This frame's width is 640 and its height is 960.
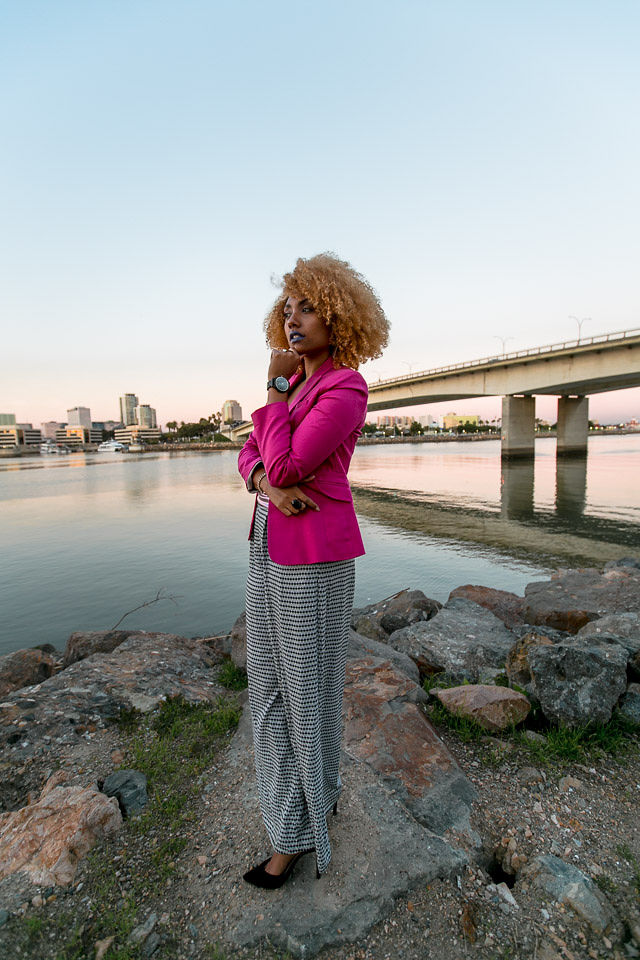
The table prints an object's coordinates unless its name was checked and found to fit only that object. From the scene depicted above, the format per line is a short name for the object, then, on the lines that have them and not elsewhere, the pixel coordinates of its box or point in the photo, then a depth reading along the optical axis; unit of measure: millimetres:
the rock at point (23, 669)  4547
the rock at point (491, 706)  3039
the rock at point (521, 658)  3455
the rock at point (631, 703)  3021
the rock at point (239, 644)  4539
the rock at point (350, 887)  1786
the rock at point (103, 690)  3084
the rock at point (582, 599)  5652
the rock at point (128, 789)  2461
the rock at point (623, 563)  9094
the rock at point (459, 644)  4148
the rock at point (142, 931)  1790
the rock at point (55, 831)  2045
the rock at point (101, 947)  1720
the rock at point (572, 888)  1828
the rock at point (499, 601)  6380
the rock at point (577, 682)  2971
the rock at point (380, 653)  4031
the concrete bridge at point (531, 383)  28703
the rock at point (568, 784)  2537
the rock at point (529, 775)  2613
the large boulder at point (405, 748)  2395
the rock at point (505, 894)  1923
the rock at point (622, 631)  3398
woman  1850
